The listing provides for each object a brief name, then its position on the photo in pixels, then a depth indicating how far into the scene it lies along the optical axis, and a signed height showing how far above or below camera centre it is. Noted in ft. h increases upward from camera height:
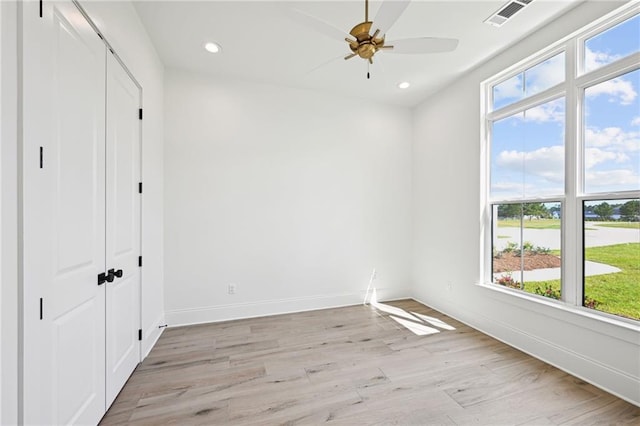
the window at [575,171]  6.50 +1.20
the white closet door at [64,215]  3.63 -0.05
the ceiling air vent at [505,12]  6.91 +5.56
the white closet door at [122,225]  5.96 -0.34
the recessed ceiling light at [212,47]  8.79 +5.65
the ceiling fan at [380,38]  4.98 +3.76
